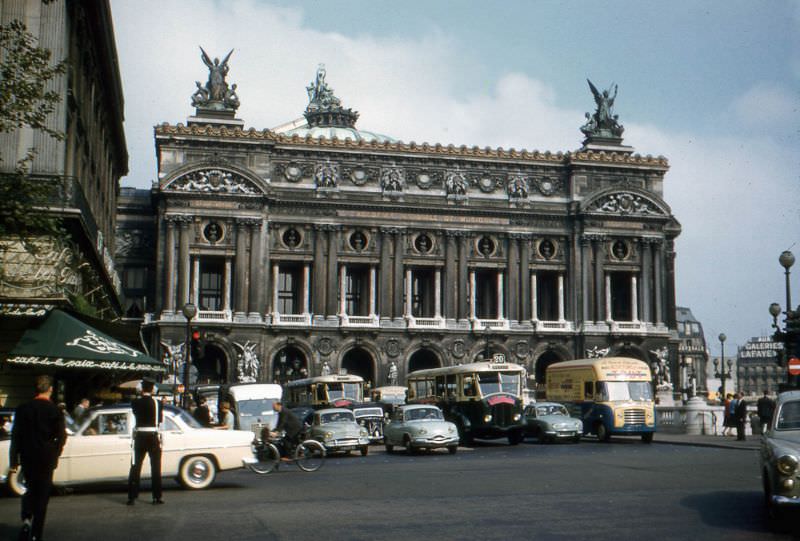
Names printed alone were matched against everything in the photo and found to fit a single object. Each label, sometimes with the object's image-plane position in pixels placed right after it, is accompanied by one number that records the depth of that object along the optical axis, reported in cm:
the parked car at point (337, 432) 3284
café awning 2384
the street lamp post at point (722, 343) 5762
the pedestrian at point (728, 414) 3981
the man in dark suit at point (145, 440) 1697
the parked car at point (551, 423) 3838
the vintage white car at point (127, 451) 1934
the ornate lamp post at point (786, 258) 3148
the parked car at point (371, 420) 4119
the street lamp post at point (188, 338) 3622
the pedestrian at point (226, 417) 2749
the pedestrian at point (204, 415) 2761
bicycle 2469
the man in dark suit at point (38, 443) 1223
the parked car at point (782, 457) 1291
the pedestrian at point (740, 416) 3731
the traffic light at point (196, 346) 3523
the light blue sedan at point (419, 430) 3281
